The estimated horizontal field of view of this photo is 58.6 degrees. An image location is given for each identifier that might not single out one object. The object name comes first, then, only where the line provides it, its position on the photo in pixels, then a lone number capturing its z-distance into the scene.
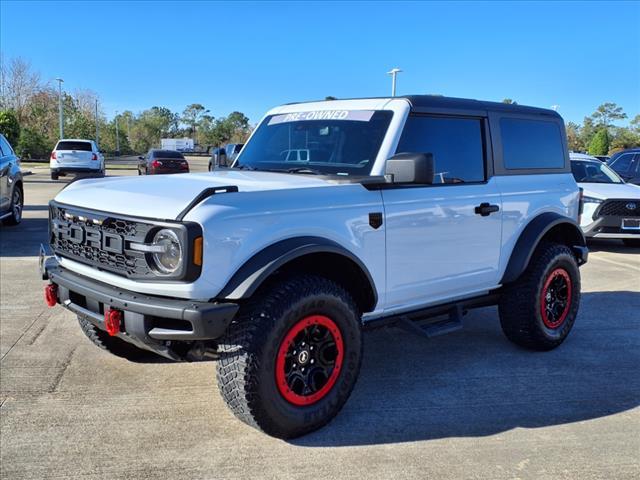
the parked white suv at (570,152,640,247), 9.81
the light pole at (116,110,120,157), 67.15
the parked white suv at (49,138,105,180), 21.75
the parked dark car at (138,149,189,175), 24.83
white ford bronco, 2.96
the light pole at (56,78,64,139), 41.99
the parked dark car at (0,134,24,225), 9.99
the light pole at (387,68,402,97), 26.54
